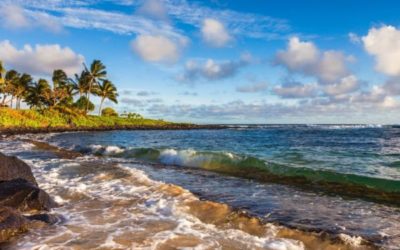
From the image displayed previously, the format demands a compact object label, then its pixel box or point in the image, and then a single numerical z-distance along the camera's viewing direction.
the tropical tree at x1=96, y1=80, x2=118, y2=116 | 85.88
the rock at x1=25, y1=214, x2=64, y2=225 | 8.02
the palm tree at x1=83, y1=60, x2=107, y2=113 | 79.56
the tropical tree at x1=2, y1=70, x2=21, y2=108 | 71.86
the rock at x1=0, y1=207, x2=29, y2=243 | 6.84
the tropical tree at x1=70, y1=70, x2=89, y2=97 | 80.38
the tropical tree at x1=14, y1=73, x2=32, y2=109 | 75.44
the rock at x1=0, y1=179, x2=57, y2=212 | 8.80
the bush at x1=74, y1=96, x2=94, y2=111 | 88.69
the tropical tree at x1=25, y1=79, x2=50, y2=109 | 73.93
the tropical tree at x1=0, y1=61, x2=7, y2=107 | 62.46
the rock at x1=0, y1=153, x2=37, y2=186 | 11.10
